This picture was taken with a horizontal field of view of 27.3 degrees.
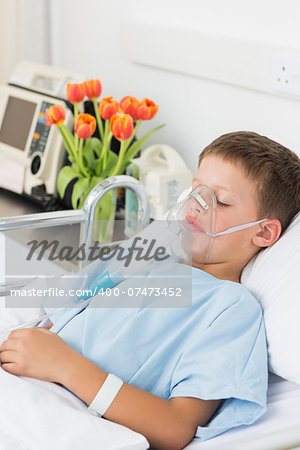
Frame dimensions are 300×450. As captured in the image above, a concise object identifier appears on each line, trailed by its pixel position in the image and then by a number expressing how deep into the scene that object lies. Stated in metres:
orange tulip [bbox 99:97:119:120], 1.85
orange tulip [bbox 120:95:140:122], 1.85
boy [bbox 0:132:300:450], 0.99
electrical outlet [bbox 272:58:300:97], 1.59
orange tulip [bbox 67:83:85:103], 1.89
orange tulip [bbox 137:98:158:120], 1.85
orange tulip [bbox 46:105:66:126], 1.81
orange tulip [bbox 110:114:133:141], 1.77
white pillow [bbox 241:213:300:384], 1.07
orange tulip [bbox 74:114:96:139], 1.81
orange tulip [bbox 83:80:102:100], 1.91
